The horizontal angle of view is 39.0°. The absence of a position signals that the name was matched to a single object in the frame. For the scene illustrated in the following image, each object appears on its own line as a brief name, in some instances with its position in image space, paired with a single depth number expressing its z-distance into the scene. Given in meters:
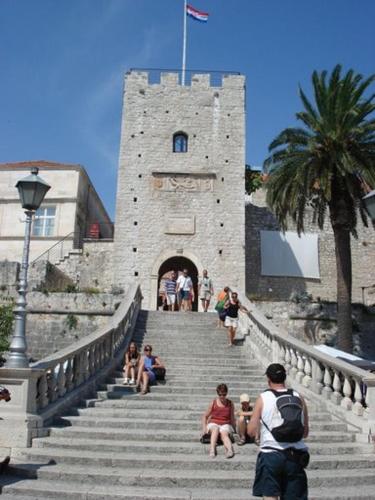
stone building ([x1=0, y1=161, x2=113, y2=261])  27.95
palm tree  17.00
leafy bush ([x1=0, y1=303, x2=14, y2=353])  16.36
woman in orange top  15.36
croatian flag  27.00
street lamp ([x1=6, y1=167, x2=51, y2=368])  7.58
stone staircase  5.97
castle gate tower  23.91
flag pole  26.35
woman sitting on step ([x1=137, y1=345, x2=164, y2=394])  9.79
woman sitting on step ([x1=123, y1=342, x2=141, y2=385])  10.69
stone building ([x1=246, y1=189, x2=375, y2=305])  28.53
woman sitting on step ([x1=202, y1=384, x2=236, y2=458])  7.12
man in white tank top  4.07
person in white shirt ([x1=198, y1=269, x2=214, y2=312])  20.30
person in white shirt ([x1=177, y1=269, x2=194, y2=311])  19.20
